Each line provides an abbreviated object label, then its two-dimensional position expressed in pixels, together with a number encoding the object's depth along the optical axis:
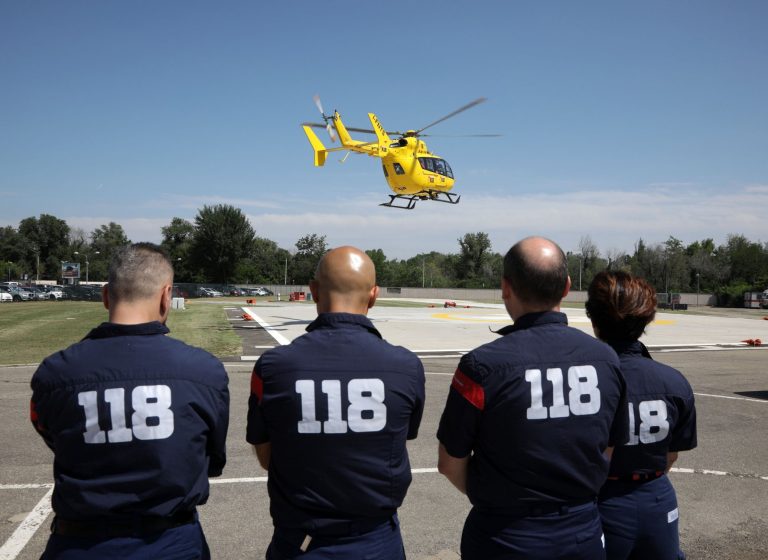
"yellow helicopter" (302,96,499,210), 29.86
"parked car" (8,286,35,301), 53.81
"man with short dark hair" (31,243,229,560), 2.35
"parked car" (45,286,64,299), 55.56
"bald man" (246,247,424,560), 2.40
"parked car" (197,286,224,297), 77.81
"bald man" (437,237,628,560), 2.48
